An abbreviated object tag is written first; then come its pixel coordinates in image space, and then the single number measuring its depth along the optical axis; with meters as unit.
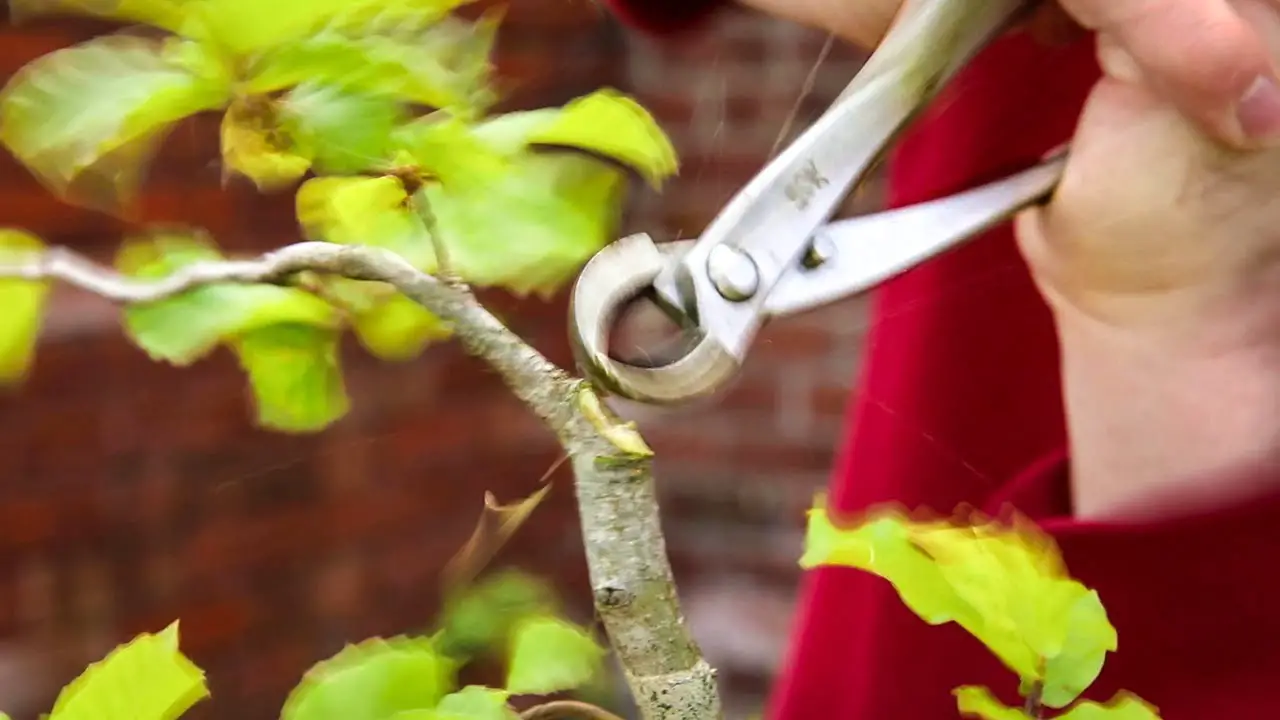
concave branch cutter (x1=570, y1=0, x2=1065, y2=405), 0.54
